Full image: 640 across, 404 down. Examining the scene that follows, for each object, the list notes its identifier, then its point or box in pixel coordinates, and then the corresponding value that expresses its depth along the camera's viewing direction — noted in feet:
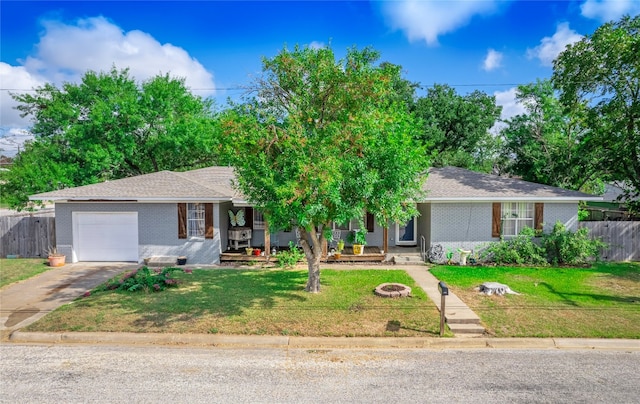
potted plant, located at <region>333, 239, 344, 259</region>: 53.83
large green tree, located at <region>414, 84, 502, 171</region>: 99.96
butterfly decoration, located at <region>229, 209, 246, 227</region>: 57.67
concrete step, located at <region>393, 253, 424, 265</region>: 53.67
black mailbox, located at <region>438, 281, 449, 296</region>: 28.81
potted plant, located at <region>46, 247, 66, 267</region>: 51.88
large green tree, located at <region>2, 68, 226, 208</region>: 70.44
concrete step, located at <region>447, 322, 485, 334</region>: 29.86
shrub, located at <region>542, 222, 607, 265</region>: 50.78
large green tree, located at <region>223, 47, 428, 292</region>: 30.60
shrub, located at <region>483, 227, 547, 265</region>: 51.67
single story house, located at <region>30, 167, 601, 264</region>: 52.95
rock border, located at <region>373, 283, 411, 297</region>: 37.19
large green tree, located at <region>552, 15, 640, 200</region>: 56.44
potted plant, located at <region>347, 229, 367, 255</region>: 32.42
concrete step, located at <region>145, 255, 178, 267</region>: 52.42
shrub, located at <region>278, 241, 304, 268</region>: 48.73
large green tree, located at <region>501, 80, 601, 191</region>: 75.72
